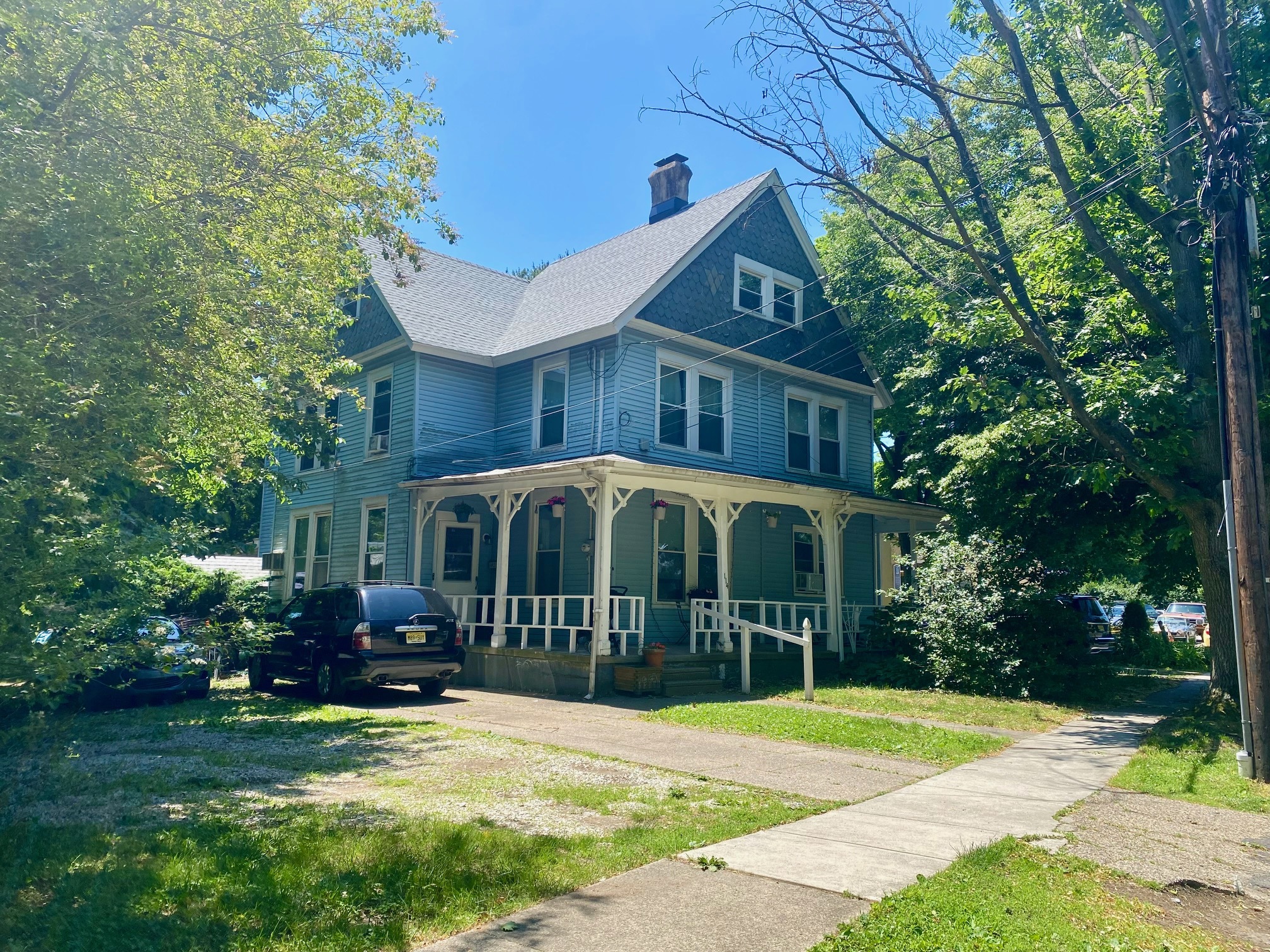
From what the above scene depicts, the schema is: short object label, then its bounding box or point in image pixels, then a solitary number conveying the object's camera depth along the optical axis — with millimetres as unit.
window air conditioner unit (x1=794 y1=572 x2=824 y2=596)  20828
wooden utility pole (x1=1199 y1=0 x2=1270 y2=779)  8445
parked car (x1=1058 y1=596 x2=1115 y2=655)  23500
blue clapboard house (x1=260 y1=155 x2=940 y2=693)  16031
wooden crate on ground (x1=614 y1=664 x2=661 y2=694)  14125
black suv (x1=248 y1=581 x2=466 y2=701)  12820
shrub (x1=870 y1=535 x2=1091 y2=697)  14992
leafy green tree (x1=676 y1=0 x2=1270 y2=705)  11641
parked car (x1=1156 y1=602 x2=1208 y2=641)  36312
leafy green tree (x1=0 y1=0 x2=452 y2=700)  5148
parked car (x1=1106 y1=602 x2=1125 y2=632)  33600
